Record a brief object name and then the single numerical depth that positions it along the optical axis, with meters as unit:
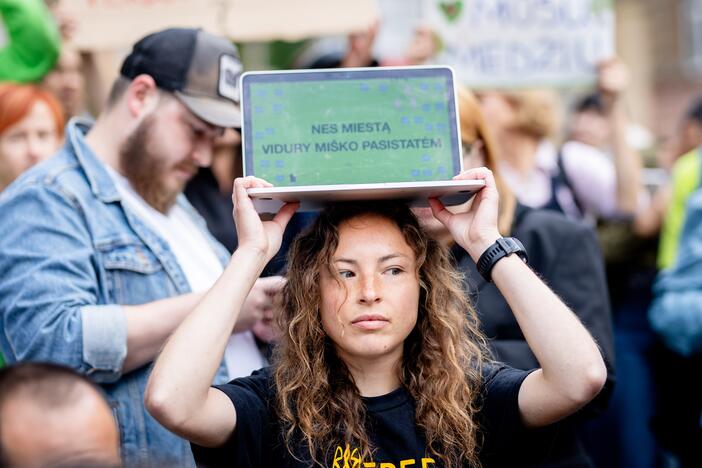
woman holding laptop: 2.50
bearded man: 2.87
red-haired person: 4.06
